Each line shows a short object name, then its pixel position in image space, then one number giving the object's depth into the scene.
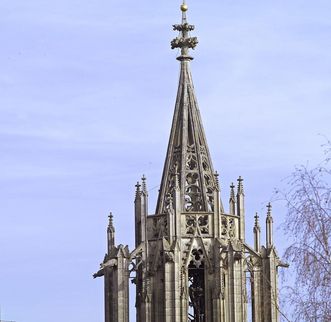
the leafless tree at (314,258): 48.62
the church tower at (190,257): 81.19
